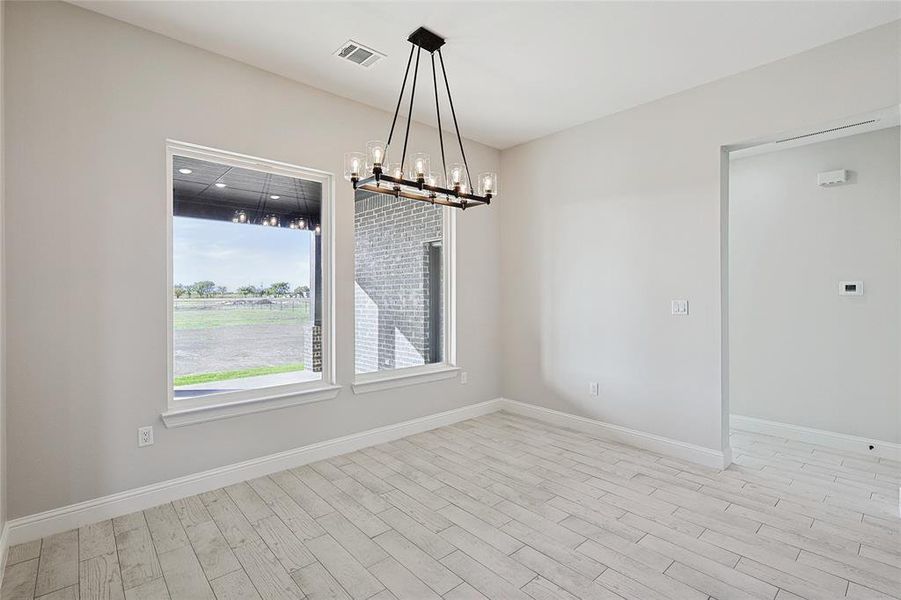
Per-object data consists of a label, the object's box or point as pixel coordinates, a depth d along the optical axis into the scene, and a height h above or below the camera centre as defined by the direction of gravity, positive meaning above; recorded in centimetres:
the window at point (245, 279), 302 +17
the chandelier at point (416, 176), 246 +75
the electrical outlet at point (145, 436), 274 -82
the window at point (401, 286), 393 +14
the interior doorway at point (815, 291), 363 +6
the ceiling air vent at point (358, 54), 294 +168
